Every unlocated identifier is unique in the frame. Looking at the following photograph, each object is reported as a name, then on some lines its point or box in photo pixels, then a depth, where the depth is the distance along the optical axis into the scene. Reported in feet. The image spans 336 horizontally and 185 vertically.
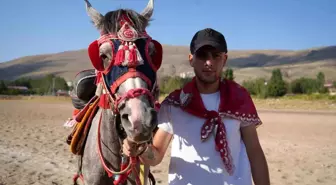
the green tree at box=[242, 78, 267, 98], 172.82
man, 8.27
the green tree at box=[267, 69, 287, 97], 174.09
